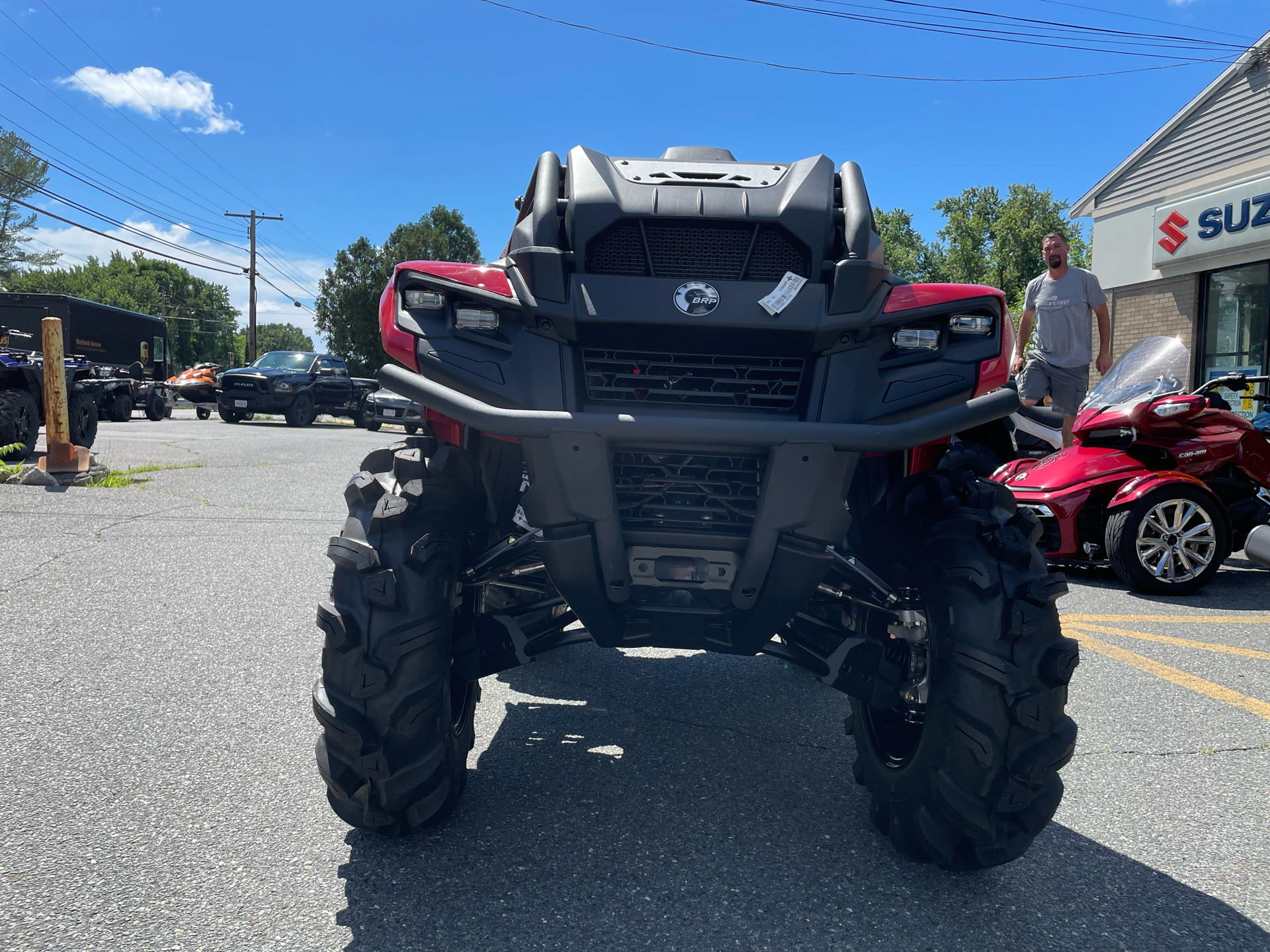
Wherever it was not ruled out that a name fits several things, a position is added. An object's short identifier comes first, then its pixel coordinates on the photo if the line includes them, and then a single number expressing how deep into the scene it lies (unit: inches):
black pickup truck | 884.6
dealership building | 557.6
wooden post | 364.8
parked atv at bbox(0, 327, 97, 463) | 437.7
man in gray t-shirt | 271.0
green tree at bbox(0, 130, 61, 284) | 2285.9
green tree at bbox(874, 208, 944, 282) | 2393.0
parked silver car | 742.5
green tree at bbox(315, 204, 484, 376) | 2065.7
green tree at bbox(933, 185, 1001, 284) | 2096.5
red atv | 83.4
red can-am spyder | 231.3
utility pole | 2052.2
